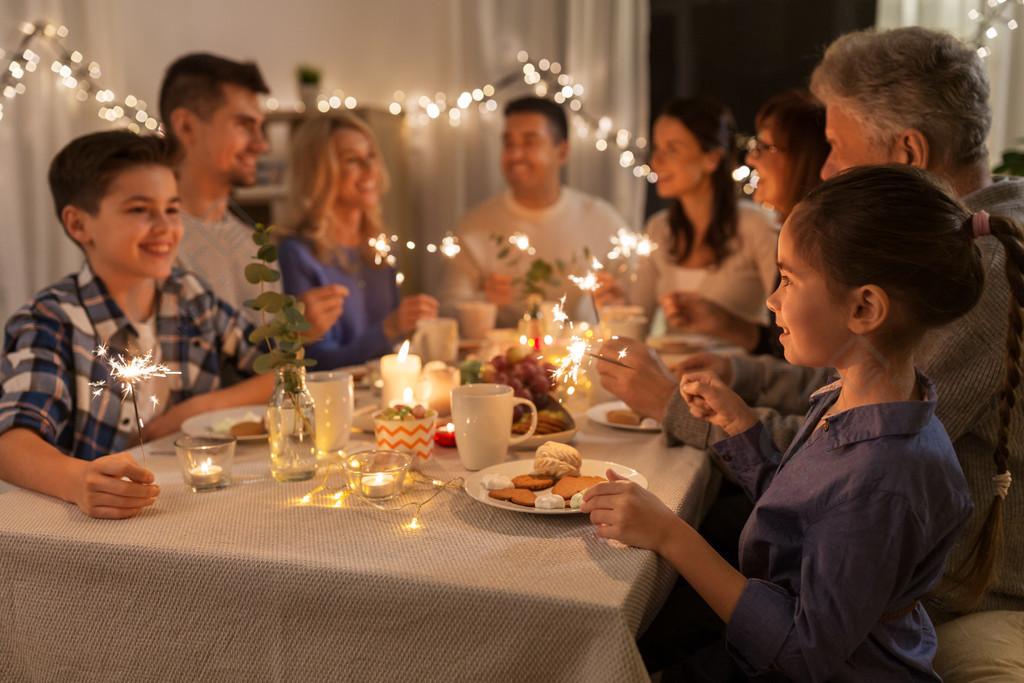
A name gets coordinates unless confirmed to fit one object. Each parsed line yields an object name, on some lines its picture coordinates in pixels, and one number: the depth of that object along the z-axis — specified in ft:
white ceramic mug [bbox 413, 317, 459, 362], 6.92
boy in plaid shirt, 4.90
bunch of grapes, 5.31
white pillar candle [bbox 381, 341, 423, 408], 5.51
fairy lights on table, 4.00
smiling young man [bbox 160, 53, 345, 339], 9.27
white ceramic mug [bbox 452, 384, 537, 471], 4.47
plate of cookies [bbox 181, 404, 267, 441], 5.07
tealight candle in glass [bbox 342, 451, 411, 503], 4.04
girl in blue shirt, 3.14
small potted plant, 13.78
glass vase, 4.40
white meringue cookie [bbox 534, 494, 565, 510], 3.74
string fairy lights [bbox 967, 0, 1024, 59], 10.72
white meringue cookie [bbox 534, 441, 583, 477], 4.17
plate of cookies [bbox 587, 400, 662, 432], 5.32
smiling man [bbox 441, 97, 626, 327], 11.28
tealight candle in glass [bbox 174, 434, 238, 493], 4.17
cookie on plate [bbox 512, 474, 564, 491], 4.03
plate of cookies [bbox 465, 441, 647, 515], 3.78
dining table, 3.07
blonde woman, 9.66
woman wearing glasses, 7.05
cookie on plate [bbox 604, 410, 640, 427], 5.44
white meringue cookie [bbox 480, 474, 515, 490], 4.02
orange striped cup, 4.58
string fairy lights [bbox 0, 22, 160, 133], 10.91
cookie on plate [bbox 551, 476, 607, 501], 3.90
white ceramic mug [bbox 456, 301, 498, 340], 8.44
